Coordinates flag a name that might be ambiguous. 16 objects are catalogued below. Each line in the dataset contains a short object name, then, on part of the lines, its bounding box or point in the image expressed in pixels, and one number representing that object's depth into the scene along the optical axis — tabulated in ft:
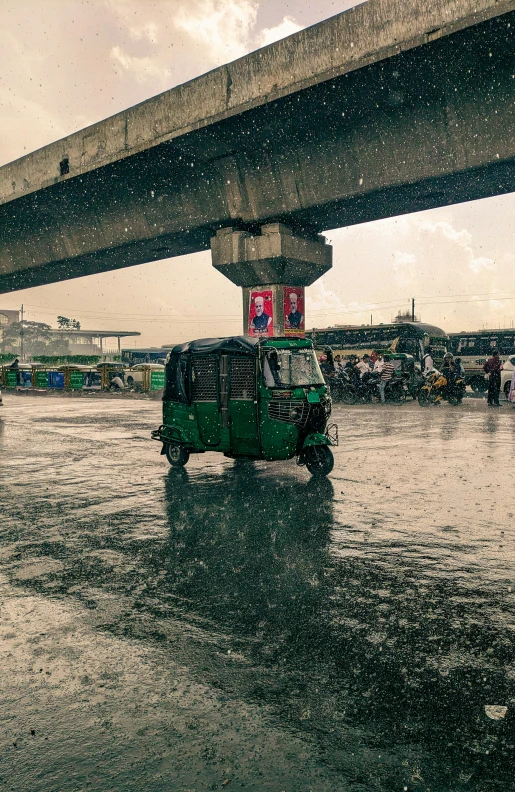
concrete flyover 44.21
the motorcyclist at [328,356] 32.63
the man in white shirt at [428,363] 74.69
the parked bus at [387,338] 120.26
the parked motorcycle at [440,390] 71.10
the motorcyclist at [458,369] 72.84
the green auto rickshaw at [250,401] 29.19
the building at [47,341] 447.01
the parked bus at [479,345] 134.21
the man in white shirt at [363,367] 80.18
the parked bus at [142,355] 202.18
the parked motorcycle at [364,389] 77.00
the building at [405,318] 272.23
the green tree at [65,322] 468.05
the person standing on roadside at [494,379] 70.72
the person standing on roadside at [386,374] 76.02
